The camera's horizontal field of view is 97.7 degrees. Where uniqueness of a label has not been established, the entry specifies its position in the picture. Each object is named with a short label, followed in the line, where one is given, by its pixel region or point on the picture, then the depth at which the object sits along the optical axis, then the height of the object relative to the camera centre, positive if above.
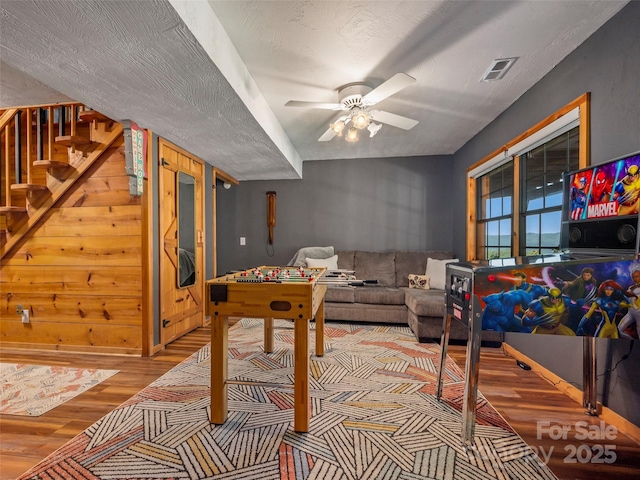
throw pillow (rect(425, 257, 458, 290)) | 3.71 -0.51
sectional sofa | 3.00 -0.75
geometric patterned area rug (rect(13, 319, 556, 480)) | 1.33 -1.13
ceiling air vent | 2.12 +1.32
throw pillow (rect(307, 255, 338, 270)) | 4.05 -0.40
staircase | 2.75 +0.84
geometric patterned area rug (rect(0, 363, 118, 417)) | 1.89 -1.17
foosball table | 1.58 -0.44
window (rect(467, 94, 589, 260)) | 2.19 +0.52
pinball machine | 1.28 -0.23
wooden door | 2.98 -0.09
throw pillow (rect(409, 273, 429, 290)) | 3.81 -0.63
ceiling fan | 2.00 +1.08
